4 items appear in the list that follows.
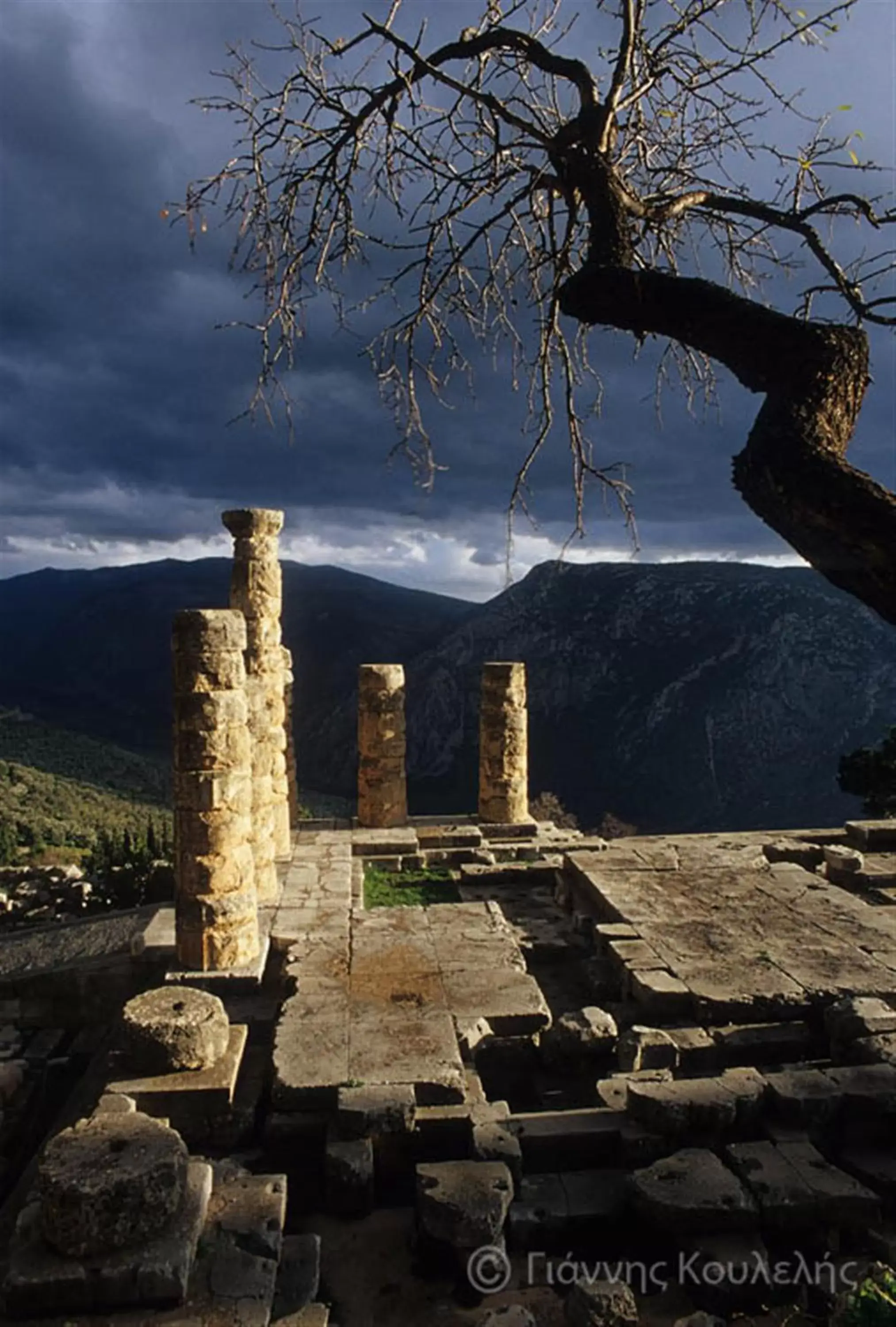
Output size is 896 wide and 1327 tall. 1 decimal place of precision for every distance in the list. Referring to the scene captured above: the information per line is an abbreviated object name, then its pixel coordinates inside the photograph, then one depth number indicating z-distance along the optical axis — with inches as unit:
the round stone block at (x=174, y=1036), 287.3
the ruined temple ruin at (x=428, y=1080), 209.9
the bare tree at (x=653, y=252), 139.0
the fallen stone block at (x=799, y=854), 560.1
